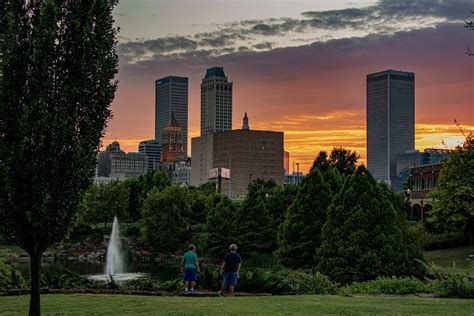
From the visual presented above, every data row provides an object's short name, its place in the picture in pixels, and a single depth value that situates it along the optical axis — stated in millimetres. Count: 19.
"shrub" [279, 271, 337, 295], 21172
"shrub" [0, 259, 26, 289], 20766
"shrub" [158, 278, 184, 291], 20936
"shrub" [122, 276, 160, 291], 20938
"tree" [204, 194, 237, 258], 61531
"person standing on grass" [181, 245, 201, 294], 19734
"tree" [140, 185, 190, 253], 74375
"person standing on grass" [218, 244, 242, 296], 19422
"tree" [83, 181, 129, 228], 87000
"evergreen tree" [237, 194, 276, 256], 59469
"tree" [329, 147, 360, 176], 71375
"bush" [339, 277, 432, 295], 20875
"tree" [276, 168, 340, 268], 34947
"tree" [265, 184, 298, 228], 65969
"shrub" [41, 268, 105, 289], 21328
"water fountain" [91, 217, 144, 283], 51062
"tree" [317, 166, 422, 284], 27484
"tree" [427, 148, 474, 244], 47906
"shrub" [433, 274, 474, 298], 19219
